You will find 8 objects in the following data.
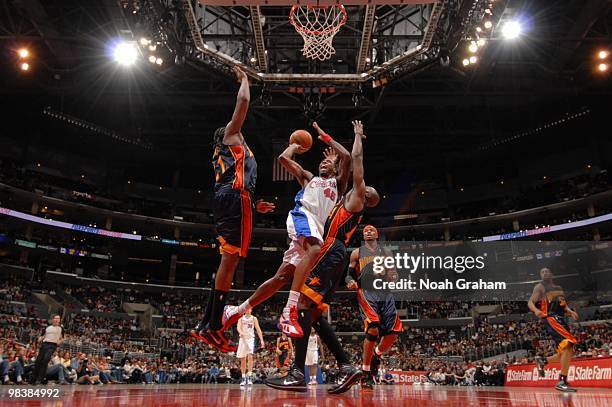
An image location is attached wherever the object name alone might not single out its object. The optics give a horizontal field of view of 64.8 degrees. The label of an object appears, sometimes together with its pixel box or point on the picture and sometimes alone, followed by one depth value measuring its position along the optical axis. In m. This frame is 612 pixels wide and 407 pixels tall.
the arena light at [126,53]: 16.16
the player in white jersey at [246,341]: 10.73
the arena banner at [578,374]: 10.11
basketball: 4.61
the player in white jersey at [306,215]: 4.02
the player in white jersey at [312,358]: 11.89
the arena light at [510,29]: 14.31
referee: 8.69
